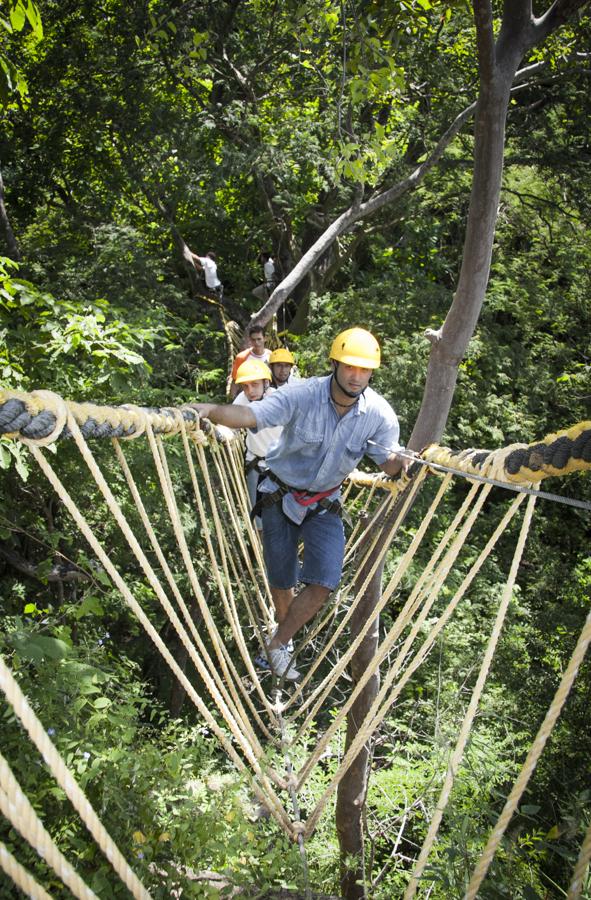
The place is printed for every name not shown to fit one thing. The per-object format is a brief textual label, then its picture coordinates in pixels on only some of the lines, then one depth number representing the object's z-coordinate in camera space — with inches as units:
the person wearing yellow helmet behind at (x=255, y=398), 144.2
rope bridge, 29.9
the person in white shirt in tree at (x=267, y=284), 345.4
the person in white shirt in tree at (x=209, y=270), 326.0
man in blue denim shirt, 92.1
